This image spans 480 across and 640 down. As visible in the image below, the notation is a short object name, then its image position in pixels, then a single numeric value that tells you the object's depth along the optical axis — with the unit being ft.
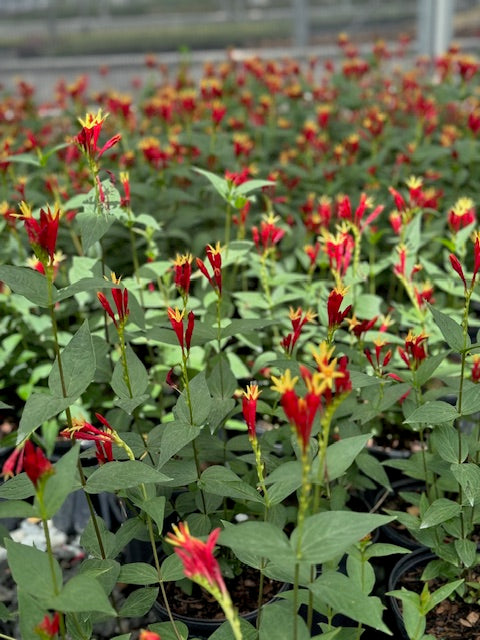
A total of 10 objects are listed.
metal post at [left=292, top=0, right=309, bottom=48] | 16.21
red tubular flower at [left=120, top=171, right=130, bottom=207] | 3.95
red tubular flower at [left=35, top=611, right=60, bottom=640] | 2.23
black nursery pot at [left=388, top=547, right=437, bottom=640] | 3.74
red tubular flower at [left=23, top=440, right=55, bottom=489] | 2.17
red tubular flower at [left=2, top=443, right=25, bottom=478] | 2.26
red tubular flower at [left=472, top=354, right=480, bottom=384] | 3.74
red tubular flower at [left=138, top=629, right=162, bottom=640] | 2.02
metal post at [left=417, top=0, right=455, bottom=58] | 14.87
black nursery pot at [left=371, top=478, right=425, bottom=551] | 4.08
